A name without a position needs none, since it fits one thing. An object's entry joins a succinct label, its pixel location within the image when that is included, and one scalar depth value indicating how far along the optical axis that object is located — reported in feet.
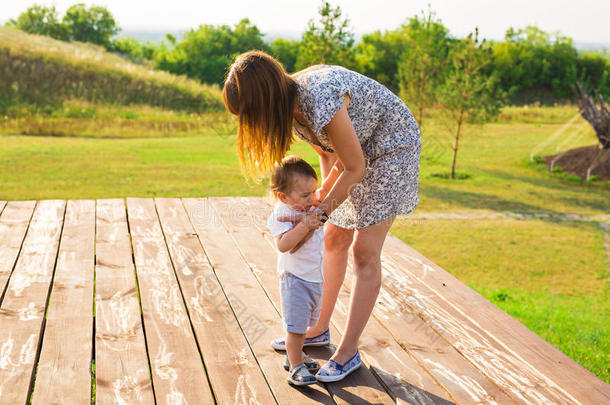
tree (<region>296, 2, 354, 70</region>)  33.96
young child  7.31
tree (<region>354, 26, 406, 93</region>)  82.26
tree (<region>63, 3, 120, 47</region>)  144.36
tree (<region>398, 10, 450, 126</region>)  38.93
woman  6.77
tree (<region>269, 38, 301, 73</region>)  90.98
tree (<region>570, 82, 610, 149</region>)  37.47
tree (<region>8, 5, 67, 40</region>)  144.87
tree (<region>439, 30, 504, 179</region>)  34.96
